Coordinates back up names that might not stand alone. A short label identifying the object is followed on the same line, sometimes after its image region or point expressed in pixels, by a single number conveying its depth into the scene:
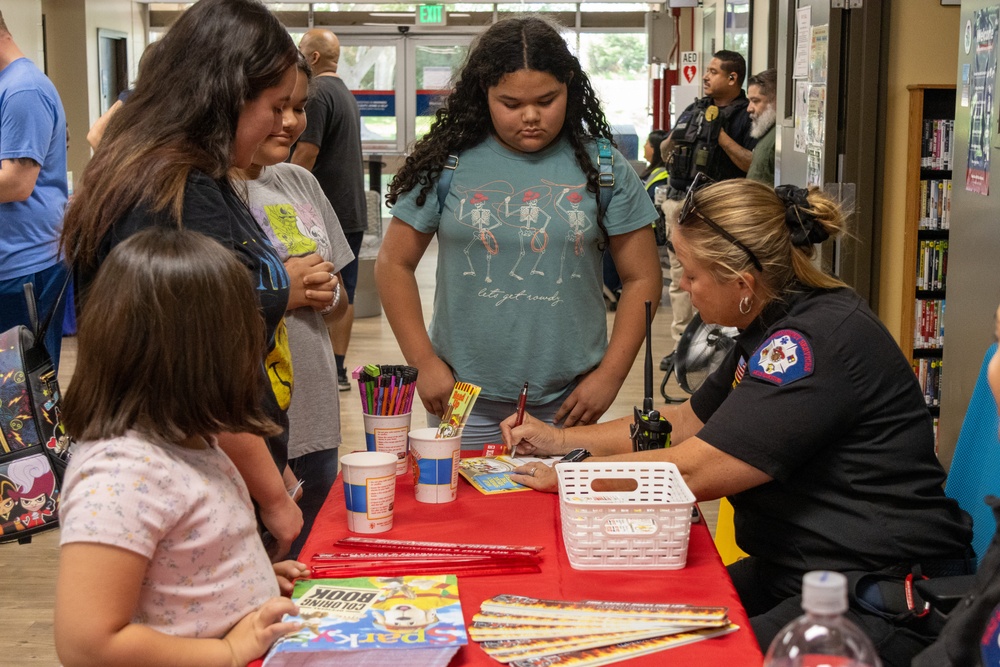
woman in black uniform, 1.68
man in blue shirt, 3.38
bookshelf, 4.38
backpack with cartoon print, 1.86
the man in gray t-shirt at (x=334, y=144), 4.89
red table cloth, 1.28
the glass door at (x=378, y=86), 14.32
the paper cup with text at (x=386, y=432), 1.90
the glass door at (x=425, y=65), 14.22
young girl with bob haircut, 1.14
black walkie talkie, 1.95
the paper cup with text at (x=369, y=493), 1.68
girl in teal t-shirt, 2.30
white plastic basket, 1.53
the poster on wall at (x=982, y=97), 2.94
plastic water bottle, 0.92
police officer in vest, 6.39
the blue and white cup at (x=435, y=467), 1.84
